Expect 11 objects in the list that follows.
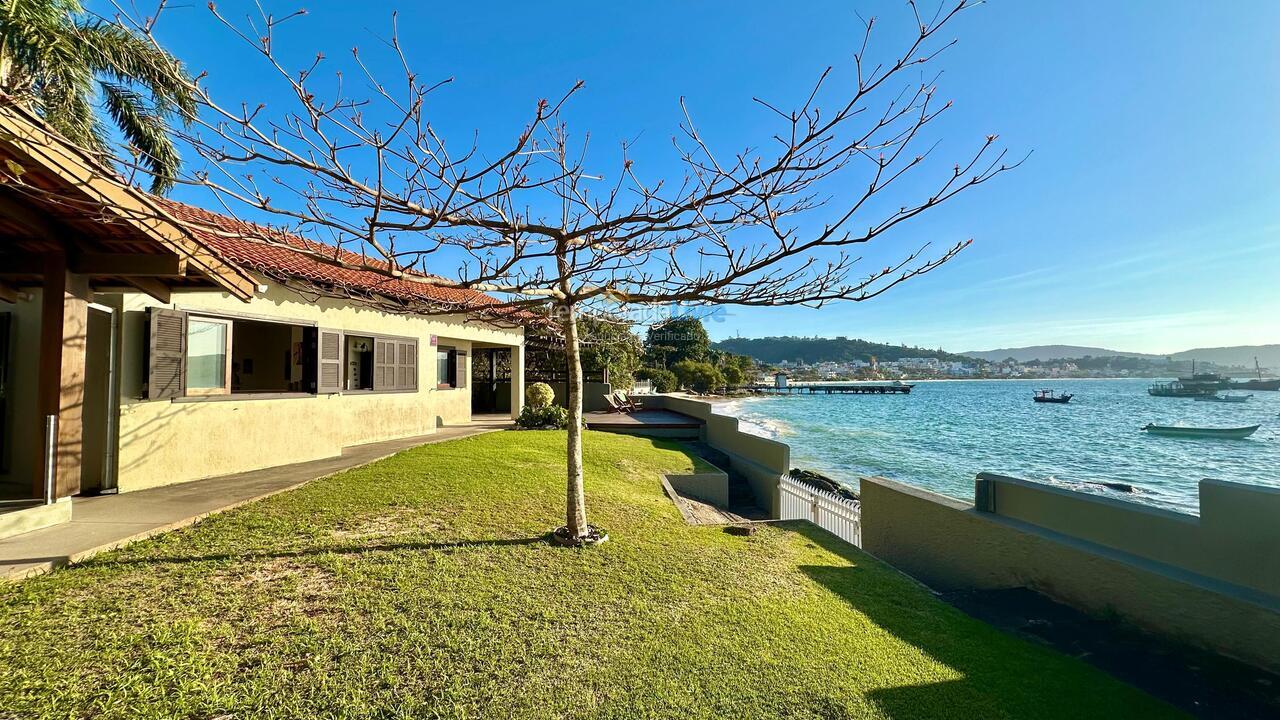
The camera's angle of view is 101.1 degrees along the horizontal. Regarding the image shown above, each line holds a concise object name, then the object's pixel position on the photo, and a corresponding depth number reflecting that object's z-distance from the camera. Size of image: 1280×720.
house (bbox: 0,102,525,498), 4.62
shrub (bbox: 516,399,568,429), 13.41
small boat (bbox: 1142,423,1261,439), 36.50
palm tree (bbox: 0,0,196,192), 3.14
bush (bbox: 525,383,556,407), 15.71
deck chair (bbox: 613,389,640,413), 20.81
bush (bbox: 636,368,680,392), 43.88
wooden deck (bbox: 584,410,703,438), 15.56
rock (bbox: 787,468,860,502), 12.73
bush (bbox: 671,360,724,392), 54.88
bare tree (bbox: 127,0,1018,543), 2.80
